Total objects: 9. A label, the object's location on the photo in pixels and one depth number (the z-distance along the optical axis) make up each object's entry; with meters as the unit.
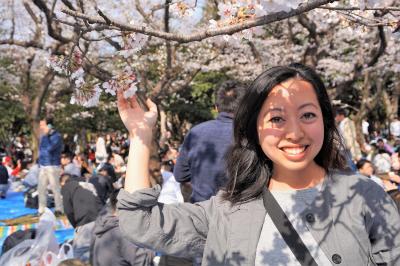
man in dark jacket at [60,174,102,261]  5.26
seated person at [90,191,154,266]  3.60
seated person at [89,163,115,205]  6.91
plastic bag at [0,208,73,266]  3.54
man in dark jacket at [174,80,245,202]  3.24
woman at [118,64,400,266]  1.54
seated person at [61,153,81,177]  9.77
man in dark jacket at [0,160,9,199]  10.79
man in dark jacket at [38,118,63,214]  8.39
